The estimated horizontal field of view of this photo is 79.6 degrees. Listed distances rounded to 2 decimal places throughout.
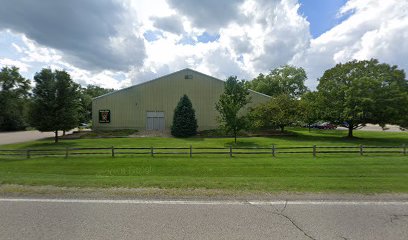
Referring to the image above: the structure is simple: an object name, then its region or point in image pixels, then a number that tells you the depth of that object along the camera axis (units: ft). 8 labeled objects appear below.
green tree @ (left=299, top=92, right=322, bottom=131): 94.68
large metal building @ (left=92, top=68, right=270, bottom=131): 118.11
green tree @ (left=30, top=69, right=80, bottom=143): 75.87
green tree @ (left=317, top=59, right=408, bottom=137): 81.35
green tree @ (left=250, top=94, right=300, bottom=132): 102.42
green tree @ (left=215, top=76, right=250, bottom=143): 76.28
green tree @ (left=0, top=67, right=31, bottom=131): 165.78
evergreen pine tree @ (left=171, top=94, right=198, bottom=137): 103.09
